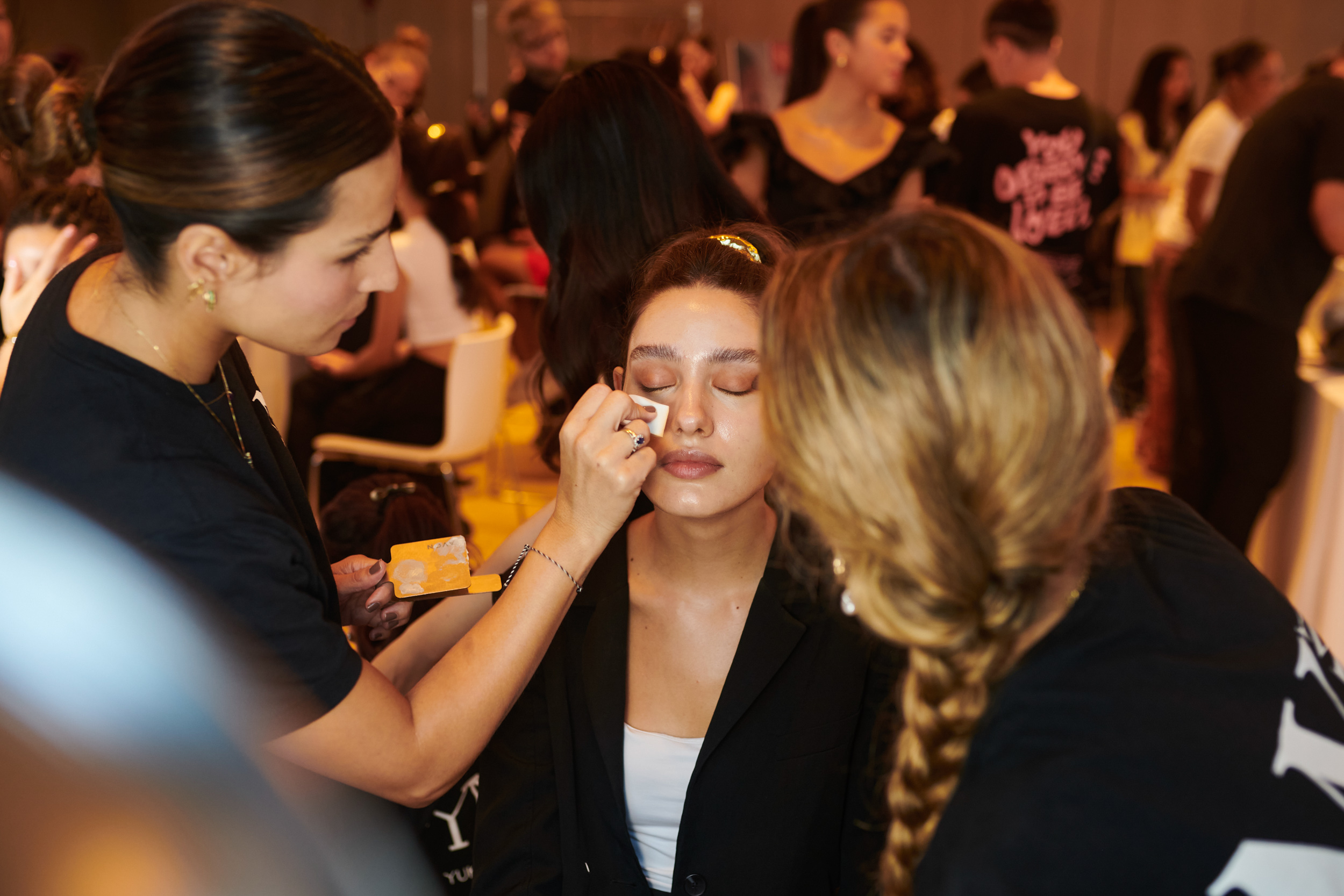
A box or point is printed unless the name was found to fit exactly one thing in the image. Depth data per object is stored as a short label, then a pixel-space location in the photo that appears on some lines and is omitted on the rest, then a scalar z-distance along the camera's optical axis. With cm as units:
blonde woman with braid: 69
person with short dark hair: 313
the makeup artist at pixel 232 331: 88
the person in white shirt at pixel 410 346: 336
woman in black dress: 263
